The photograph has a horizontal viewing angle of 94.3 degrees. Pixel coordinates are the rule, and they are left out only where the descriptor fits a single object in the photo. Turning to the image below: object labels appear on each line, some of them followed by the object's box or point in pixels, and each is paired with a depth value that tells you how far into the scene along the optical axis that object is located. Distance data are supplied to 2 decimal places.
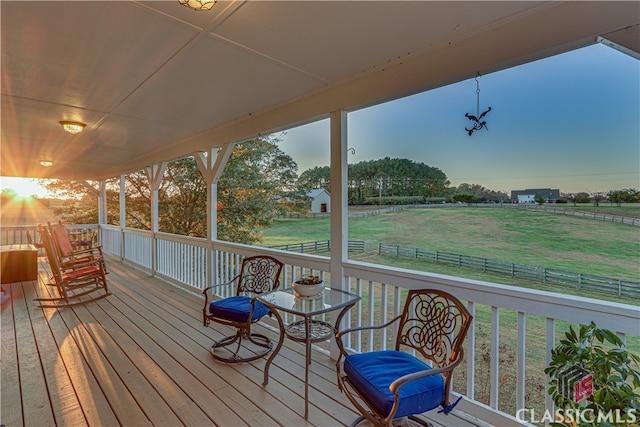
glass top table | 2.17
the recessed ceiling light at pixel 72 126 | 3.95
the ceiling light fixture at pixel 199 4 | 1.50
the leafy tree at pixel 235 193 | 7.20
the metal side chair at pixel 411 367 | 1.50
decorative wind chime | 2.14
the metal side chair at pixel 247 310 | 2.71
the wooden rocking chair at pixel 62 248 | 4.47
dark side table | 5.52
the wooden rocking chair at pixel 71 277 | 4.25
